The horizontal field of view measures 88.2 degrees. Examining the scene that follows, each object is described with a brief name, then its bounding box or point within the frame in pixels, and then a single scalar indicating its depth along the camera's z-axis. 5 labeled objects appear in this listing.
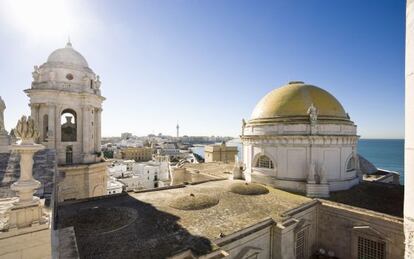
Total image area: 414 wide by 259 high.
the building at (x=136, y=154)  116.44
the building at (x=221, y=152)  64.12
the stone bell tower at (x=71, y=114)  19.98
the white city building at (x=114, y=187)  40.33
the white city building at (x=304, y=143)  19.95
